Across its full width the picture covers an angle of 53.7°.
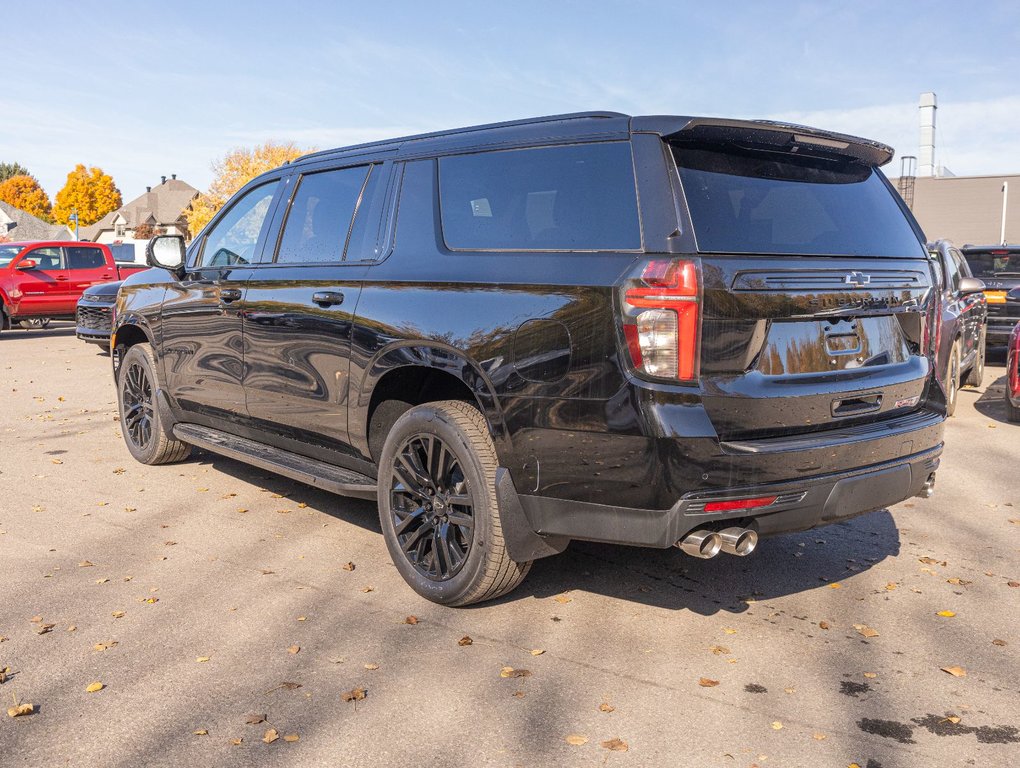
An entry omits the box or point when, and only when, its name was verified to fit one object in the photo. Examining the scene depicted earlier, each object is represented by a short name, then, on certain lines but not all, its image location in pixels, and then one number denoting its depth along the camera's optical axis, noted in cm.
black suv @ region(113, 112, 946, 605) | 366
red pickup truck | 2073
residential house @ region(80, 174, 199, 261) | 10300
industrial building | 4447
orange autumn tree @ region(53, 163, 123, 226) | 11456
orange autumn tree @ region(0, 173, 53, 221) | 13550
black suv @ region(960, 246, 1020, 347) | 1430
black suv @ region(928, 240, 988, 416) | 959
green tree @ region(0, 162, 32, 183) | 13988
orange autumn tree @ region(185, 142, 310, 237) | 6788
